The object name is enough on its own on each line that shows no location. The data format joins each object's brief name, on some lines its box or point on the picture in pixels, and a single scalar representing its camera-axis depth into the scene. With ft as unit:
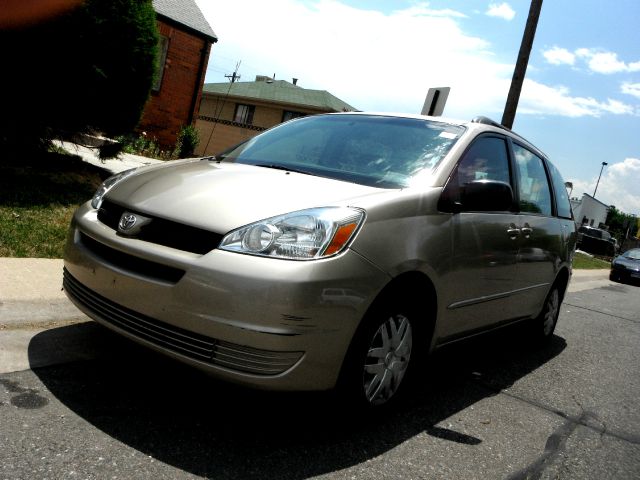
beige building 110.22
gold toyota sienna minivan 8.55
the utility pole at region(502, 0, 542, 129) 38.88
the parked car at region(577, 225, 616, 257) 125.49
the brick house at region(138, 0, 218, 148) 55.88
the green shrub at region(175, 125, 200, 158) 59.57
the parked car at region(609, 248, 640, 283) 62.80
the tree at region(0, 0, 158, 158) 22.91
